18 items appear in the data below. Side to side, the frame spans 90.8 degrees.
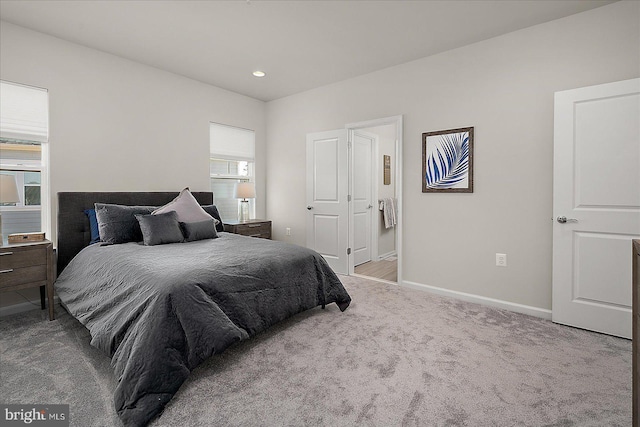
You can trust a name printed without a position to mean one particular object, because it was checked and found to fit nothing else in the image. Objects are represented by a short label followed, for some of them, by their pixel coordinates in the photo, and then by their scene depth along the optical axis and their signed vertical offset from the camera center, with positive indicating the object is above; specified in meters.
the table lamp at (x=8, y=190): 2.59 +0.15
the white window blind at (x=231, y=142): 4.56 +1.00
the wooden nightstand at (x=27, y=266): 2.53 -0.48
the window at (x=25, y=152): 2.90 +0.54
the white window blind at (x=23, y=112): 2.87 +0.90
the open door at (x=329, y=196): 4.34 +0.17
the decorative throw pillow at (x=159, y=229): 2.96 -0.19
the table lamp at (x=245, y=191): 4.59 +0.26
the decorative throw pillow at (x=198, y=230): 3.24 -0.23
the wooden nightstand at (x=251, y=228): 4.31 -0.27
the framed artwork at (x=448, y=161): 3.28 +0.52
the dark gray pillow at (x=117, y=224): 3.01 -0.15
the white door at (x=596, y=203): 2.42 +0.04
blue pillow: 3.14 -0.18
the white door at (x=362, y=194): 4.80 +0.23
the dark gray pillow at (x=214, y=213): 3.95 -0.06
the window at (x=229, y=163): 4.61 +0.70
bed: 1.68 -0.61
